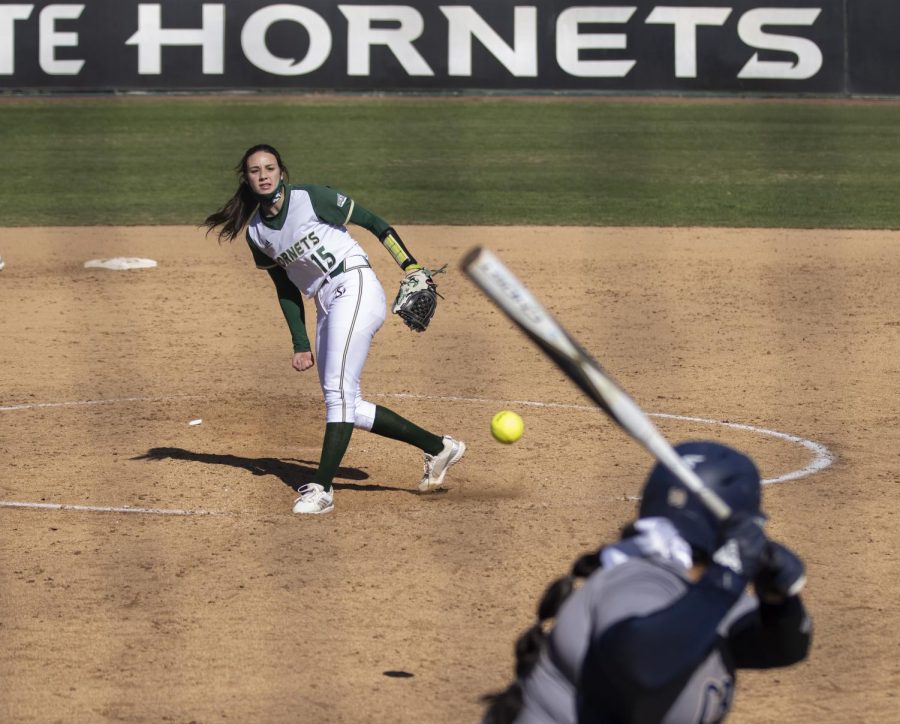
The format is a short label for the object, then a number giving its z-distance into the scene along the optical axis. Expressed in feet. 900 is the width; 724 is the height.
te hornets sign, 149.28
